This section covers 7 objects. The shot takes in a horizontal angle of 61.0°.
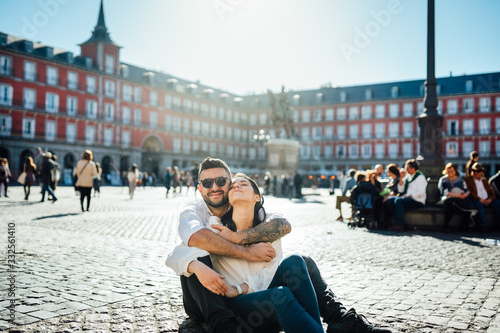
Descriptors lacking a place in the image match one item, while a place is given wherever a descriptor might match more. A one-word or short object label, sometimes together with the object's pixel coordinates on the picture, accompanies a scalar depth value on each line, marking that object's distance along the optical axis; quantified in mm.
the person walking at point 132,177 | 18844
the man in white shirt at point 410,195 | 8188
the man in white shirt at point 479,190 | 8141
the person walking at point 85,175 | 10859
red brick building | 38969
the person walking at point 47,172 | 13633
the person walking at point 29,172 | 14914
